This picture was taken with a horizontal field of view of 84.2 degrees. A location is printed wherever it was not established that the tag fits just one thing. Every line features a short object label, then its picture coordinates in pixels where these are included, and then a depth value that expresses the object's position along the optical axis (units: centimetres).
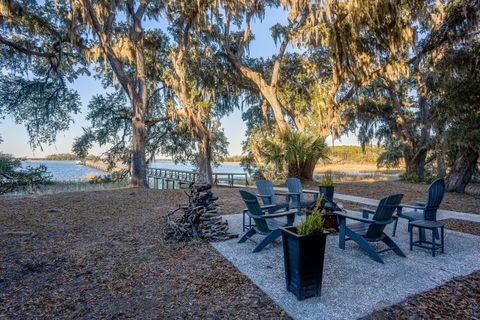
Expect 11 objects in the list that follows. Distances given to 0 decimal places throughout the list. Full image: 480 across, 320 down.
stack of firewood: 415
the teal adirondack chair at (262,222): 346
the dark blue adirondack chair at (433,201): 373
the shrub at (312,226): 227
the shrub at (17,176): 1034
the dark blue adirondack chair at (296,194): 523
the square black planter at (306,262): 226
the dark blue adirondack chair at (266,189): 534
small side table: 327
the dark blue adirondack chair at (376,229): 314
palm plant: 1051
